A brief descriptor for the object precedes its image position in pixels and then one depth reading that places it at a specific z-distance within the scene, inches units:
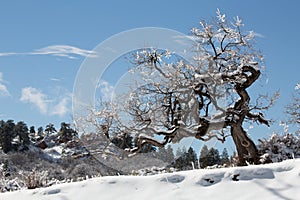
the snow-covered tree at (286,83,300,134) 643.5
